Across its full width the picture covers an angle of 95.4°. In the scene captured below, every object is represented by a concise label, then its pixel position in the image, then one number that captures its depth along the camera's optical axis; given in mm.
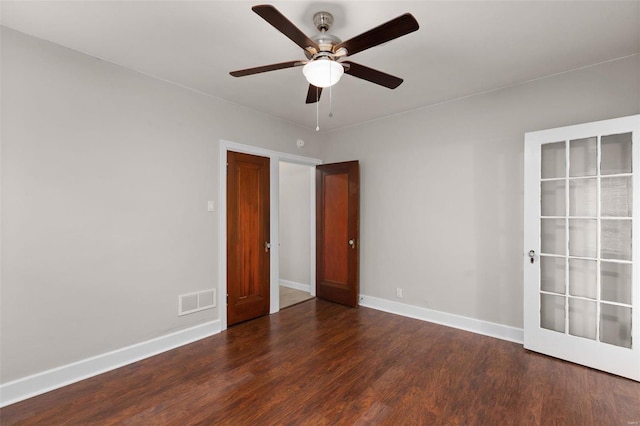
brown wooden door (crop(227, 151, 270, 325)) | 3598
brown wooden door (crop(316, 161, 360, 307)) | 4301
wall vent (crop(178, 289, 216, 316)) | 3148
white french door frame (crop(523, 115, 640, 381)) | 2426
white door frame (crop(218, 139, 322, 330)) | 3490
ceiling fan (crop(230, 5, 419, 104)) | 1494
